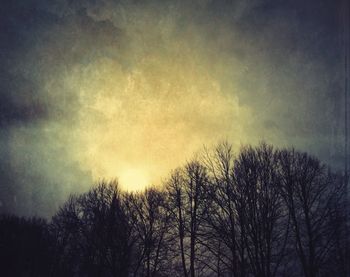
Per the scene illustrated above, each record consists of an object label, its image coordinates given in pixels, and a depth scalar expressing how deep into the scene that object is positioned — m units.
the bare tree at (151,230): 27.95
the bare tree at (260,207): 15.01
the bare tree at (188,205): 22.25
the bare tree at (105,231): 27.34
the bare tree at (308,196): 18.20
